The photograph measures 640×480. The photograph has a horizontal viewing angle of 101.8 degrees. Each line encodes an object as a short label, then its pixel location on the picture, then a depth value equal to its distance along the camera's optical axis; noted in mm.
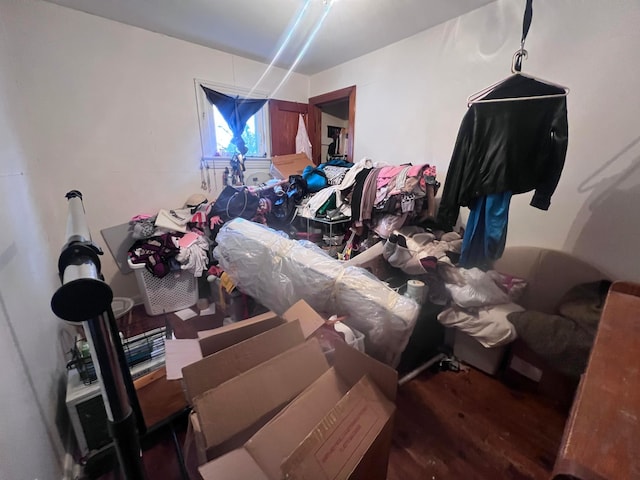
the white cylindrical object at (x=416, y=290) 1557
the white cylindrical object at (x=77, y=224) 438
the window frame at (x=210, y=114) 2812
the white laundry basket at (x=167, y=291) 2270
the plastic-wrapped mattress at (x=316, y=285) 1162
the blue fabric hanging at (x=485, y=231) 1529
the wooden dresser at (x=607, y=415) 353
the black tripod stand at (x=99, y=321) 329
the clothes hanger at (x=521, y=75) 1223
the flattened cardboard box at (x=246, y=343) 891
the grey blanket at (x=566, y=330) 1301
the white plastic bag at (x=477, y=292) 1573
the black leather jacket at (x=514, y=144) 1363
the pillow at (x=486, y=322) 1523
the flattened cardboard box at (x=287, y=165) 3340
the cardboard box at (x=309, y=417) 681
